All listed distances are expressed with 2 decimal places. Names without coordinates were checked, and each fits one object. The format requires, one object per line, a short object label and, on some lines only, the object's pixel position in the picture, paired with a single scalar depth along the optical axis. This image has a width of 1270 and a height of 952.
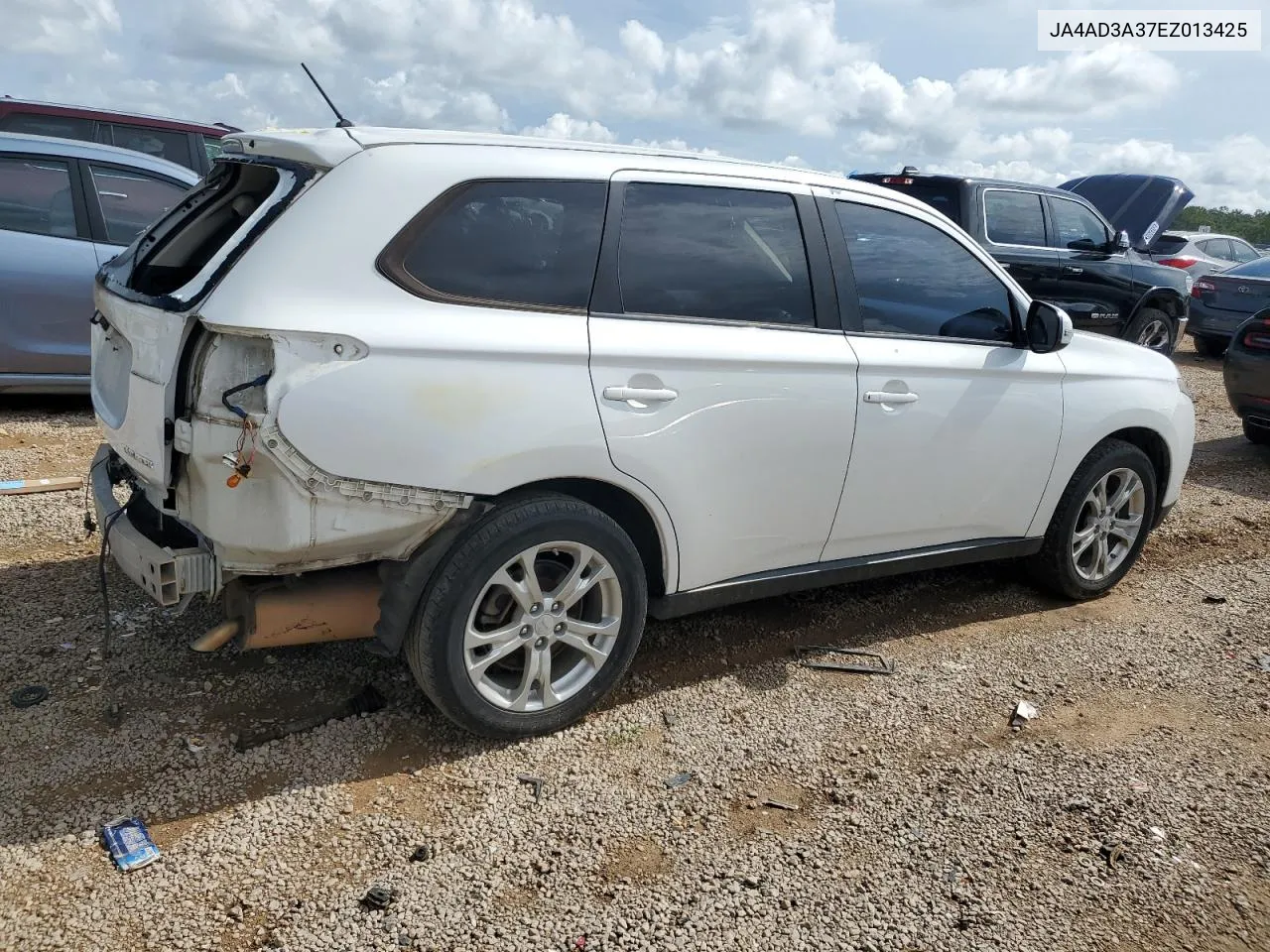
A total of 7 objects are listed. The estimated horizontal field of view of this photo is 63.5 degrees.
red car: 9.20
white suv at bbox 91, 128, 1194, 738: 2.86
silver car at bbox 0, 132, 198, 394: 6.46
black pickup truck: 9.69
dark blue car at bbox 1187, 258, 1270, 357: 12.69
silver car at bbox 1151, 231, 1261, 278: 16.25
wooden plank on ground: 5.33
